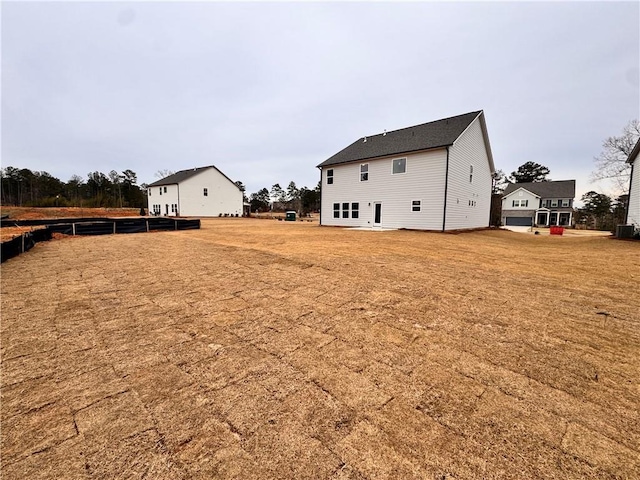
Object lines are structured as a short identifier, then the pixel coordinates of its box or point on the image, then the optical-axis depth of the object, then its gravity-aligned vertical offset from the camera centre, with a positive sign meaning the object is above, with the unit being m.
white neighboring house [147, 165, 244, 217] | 34.53 +2.77
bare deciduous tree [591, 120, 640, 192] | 21.23 +5.45
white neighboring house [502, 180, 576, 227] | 39.44 +2.24
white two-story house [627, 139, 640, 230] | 13.59 +1.51
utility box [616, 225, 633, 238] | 12.75 -0.52
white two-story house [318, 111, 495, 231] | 14.59 +2.49
